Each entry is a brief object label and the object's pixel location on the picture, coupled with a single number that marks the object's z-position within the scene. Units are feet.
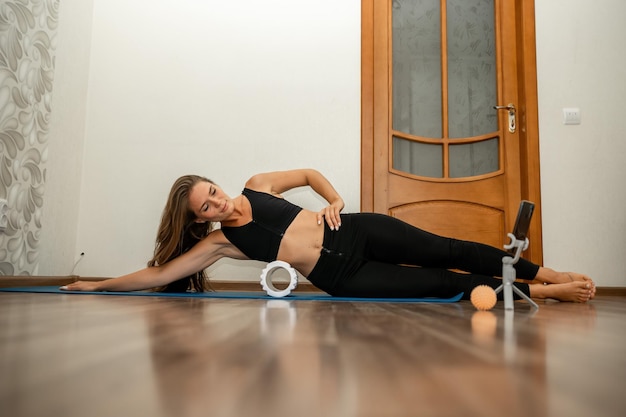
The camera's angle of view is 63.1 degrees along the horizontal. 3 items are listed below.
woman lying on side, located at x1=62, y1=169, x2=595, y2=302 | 6.55
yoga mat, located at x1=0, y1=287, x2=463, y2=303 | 6.06
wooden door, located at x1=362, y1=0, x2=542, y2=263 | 10.02
